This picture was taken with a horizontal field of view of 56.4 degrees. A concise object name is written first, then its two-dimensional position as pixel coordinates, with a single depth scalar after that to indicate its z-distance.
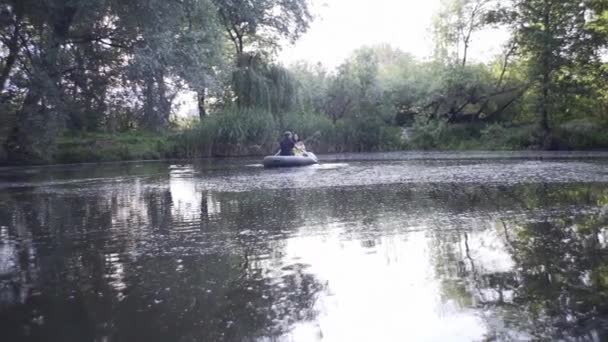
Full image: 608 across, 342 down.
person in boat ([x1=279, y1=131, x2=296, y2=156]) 21.48
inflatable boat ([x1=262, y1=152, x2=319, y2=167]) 20.58
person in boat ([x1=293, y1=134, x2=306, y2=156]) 21.98
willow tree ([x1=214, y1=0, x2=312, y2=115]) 29.94
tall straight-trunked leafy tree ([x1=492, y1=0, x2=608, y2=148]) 29.12
